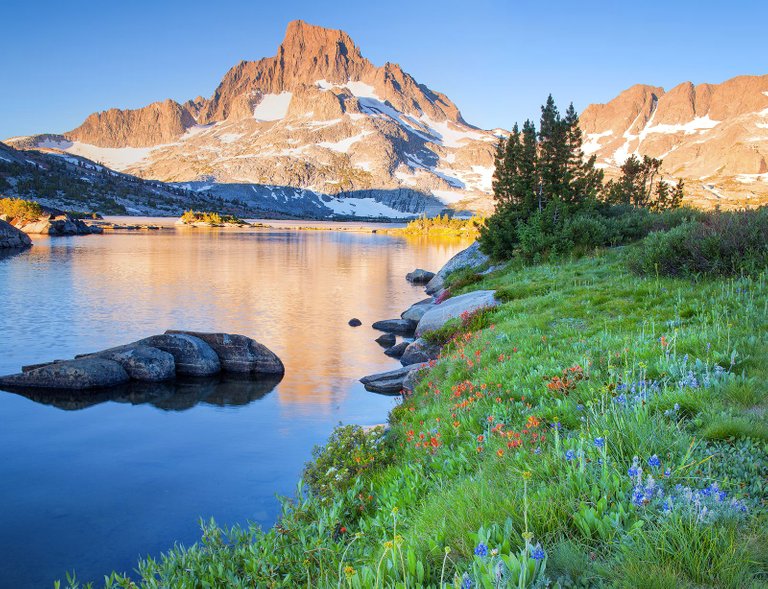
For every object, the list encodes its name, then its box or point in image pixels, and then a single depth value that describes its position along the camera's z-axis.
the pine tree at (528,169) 41.80
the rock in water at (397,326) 29.33
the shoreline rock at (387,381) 18.80
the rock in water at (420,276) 53.12
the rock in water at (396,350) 24.25
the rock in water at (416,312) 30.20
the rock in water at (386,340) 26.52
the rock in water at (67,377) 18.53
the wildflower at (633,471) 3.78
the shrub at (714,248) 13.34
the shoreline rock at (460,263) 40.69
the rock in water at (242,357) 21.45
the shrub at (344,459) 8.88
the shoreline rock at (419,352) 19.45
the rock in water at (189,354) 20.66
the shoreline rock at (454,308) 19.42
